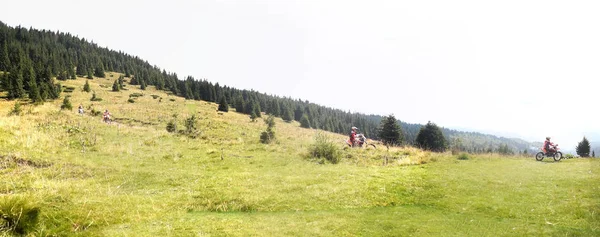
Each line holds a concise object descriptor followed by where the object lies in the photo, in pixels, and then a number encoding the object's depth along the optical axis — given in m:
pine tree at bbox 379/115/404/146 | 59.23
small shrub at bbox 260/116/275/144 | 34.56
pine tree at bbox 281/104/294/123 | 129.75
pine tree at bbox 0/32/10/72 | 95.78
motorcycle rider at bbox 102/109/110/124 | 40.12
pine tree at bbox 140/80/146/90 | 123.69
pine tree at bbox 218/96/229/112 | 99.88
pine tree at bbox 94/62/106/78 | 134.00
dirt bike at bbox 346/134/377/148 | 30.11
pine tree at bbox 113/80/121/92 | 101.81
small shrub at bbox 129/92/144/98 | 94.31
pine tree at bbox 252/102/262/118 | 101.16
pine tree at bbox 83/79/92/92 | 92.31
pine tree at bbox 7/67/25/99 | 68.31
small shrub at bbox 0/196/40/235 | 7.69
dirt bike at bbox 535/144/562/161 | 21.22
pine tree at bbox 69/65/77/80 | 113.73
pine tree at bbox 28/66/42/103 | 65.69
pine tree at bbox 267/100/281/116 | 135.62
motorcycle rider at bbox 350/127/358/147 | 30.20
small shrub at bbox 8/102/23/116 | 36.81
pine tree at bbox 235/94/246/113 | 115.12
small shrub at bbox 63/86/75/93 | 88.88
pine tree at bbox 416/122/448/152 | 60.81
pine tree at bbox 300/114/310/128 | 121.45
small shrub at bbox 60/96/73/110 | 51.44
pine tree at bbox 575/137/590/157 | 62.25
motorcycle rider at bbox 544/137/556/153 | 21.44
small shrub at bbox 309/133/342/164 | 22.90
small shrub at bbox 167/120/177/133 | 39.87
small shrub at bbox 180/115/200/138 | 36.09
